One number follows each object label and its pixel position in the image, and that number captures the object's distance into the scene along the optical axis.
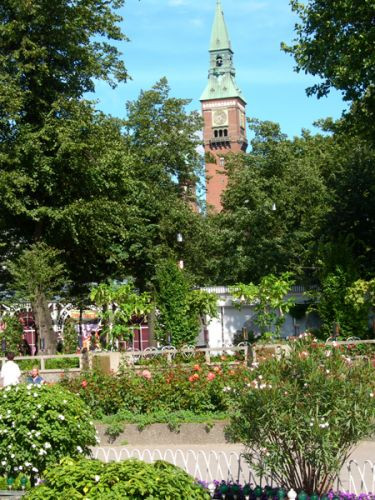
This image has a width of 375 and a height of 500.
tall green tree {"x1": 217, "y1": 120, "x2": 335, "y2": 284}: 46.62
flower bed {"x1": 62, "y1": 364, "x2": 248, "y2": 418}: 15.99
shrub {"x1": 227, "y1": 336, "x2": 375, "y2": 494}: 8.34
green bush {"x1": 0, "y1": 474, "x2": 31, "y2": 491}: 8.60
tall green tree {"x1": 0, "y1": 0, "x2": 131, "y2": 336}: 30.88
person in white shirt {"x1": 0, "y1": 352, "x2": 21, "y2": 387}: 16.75
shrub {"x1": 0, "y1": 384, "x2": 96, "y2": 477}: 9.09
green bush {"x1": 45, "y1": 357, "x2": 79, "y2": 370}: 27.42
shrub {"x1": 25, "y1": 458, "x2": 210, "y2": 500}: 6.02
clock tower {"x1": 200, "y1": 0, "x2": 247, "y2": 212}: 136.12
